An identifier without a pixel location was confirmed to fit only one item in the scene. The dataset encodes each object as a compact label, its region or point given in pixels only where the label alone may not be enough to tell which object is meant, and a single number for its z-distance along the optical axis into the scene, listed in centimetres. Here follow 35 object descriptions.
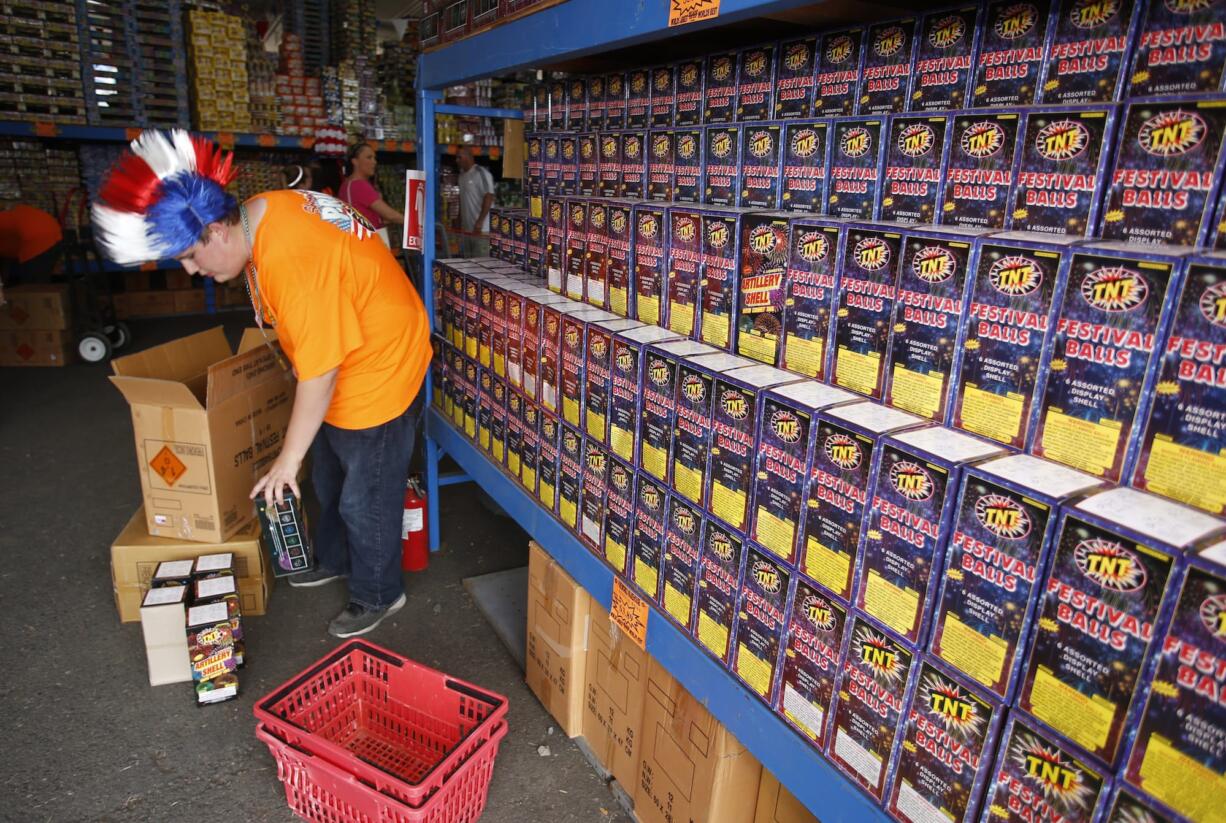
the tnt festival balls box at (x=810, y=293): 139
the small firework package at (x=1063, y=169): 109
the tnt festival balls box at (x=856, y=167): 142
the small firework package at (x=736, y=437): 144
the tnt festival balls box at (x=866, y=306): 129
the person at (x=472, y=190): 707
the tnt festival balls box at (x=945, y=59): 129
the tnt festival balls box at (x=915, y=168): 130
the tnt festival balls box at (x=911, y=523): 111
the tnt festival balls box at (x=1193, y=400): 90
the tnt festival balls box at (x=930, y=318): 118
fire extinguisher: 325
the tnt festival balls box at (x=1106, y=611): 88
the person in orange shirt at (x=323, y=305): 207
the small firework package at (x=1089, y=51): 108
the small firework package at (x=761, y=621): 143
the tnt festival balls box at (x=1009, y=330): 107
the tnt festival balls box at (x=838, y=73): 149
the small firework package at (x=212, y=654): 240
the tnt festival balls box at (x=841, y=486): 122
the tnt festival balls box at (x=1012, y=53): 119
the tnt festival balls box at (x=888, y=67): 139
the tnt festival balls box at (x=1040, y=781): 96
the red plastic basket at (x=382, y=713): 196
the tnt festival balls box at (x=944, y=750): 109
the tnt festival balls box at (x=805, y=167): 154
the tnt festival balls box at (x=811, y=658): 133
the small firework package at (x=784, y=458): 133
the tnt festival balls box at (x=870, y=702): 121
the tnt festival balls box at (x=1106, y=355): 96
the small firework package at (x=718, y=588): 154
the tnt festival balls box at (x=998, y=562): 100
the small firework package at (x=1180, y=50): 98
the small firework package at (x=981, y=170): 120
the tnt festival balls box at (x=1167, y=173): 97
